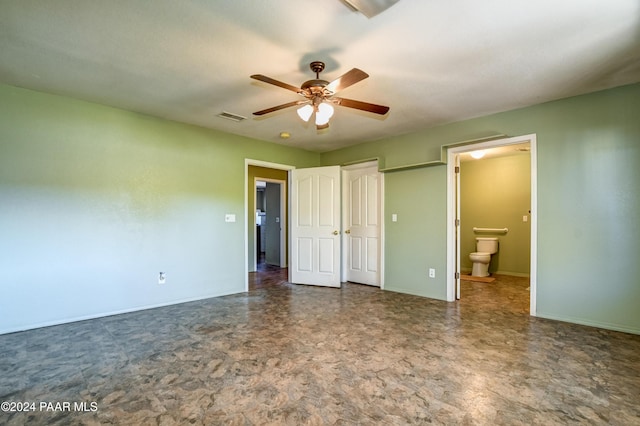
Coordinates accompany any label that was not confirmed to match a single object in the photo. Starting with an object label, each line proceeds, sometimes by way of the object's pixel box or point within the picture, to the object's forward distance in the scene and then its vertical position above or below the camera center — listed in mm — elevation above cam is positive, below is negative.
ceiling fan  2305 +935
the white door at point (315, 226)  5184 -267
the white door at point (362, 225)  5168 -245
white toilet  5816 -854
